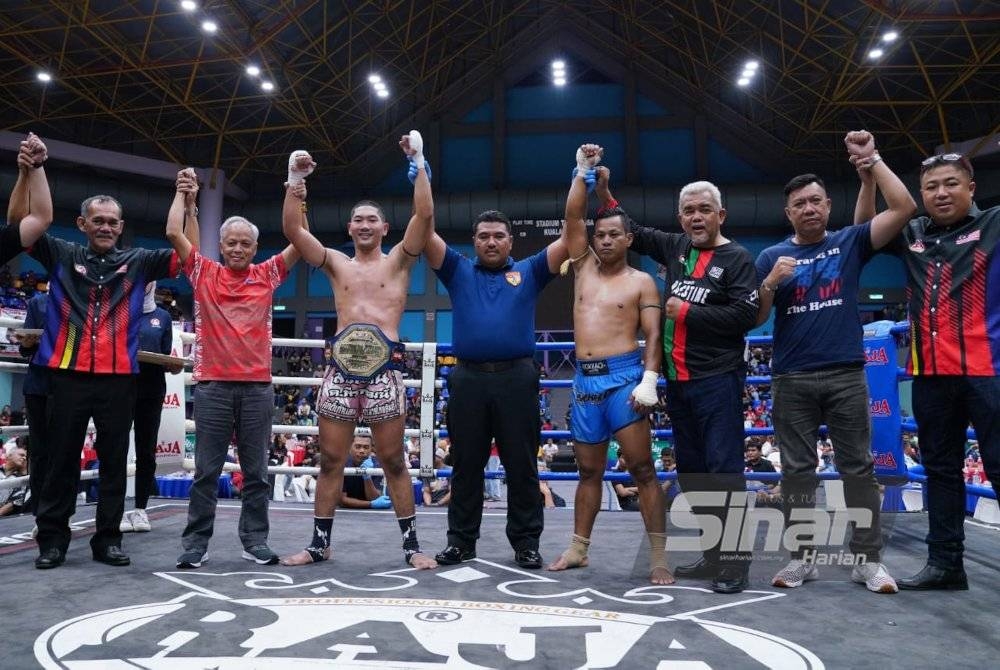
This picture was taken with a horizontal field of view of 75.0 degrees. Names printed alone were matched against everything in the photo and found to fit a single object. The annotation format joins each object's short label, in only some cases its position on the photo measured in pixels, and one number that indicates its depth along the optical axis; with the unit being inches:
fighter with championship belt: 111.0
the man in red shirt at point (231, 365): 111.3
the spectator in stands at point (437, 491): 207.0
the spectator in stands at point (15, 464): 212.5
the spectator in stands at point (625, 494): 209.3
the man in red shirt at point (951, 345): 91.4
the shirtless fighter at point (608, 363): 103.2
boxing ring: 64.2
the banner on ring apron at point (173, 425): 167.6
